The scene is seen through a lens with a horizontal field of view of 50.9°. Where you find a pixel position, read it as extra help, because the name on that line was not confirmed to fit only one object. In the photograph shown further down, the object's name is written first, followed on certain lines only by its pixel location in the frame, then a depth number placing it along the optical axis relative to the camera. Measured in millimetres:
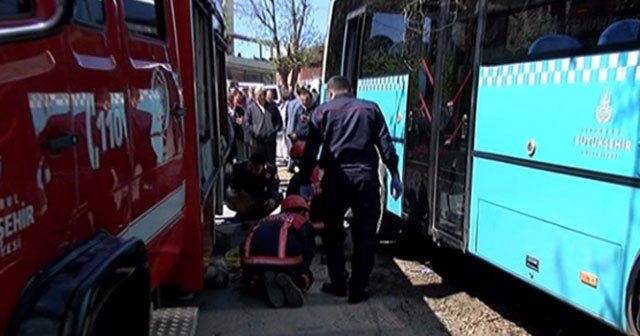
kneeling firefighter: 4938
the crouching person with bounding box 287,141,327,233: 5559
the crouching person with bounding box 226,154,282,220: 7168
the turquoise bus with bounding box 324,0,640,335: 3260
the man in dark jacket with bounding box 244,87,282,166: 10859
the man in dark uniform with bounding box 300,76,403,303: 5117
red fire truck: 1573
